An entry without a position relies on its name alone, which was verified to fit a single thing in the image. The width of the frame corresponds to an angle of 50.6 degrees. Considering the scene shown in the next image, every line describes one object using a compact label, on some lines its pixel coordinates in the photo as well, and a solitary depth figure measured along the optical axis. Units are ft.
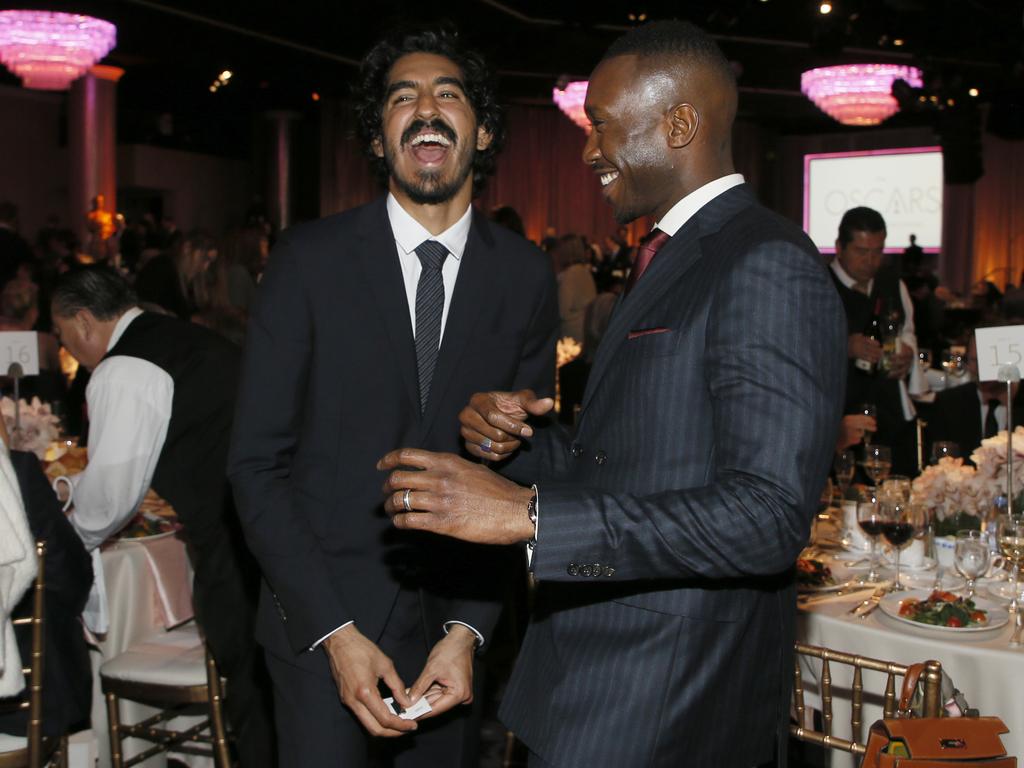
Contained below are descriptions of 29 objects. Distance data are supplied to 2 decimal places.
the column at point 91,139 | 42.34
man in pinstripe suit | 4.15
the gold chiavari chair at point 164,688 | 9.71
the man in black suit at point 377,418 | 6.10
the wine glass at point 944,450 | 11.14
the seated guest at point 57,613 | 8.90
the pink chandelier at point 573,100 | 42.04
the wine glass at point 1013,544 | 8.53
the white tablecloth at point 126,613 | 10.51
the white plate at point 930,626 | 7.74
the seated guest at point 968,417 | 14.02
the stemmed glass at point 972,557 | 8.38
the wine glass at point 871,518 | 8.70
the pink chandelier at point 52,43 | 29.76
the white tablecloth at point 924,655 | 7.50
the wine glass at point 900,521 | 8.62
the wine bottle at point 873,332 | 15.65
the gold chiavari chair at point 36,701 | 8.49
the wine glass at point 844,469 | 11.53
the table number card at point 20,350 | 12.48
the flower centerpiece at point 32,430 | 12.22
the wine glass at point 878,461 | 11.33
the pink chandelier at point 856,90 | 39.57
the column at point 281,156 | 53.42
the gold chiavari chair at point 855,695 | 5.86
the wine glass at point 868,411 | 12.87
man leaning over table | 9.38
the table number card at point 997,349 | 9.90
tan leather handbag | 5.30
